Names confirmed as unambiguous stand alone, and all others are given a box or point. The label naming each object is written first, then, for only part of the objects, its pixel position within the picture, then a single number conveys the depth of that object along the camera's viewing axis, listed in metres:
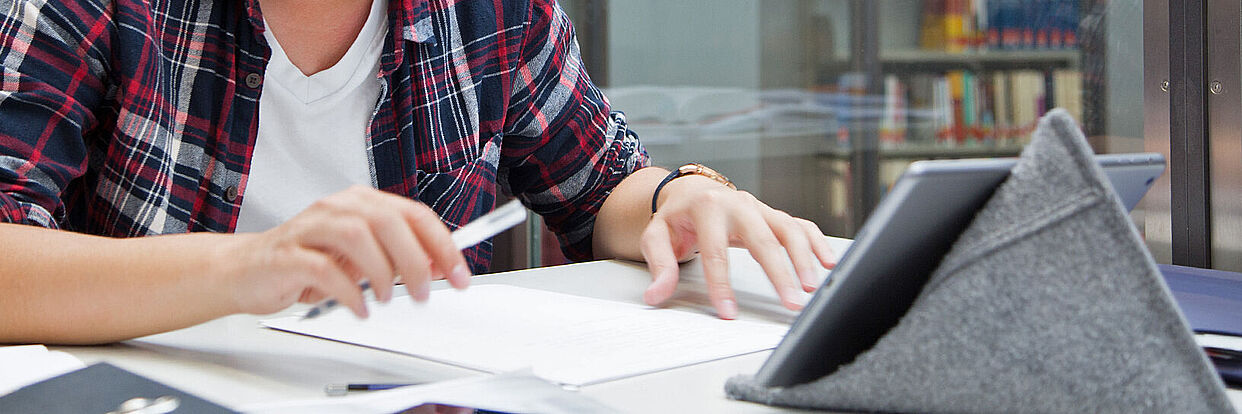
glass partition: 2.44
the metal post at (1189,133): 1.42
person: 0.53
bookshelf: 2.35
